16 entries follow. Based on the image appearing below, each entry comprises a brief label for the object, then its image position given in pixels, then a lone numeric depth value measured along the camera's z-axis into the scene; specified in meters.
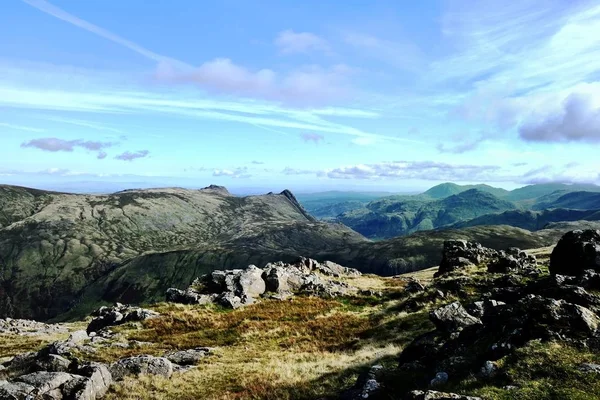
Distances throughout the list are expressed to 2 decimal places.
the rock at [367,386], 16.00
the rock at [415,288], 51.52
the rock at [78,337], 34.99
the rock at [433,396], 12.78
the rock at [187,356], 27.95
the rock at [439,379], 15.77
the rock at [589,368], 13.94
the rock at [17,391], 18.98
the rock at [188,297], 55.41
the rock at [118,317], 46.28
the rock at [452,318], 22.83
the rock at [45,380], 19.86
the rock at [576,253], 36.64
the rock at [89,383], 20.14
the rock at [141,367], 24.09
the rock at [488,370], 15.09
